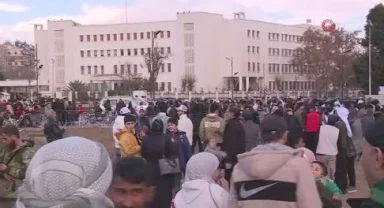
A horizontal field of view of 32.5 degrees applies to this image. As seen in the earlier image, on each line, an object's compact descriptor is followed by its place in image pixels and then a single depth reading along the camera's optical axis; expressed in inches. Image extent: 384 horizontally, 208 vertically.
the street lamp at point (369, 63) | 2317.9
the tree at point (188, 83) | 4128.9
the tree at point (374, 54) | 2433.6
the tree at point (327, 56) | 3587.6
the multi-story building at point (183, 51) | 4333.2
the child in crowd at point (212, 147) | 399.2
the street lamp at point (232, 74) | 4318.9
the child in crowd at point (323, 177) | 223.6
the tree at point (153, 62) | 3164.4
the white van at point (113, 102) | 1620.3
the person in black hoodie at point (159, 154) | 367.2
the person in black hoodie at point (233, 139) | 465.2
